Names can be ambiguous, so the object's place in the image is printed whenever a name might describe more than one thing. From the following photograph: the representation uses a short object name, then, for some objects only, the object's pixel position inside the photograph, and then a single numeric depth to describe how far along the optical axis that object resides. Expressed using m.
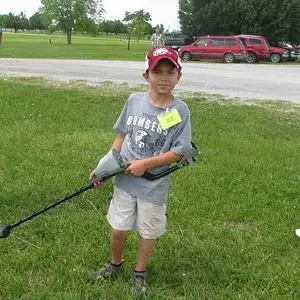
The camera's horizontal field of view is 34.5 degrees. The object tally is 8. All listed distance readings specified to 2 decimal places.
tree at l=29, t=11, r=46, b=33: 124.38
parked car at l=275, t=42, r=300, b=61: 29.97
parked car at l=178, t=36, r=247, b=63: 26.88
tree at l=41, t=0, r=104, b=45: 71.50
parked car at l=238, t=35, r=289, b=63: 27.31
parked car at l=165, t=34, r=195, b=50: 34.78
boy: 2.61
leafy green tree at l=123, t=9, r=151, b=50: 49.56
